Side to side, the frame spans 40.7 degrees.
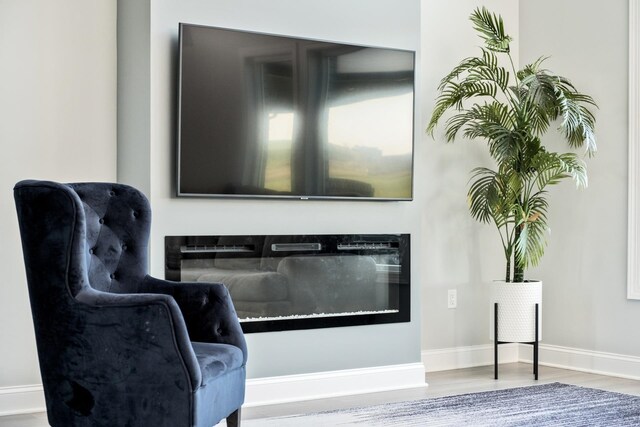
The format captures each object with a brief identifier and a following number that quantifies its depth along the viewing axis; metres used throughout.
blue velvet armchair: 2.85
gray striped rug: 3.94
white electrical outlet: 5.55
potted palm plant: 5.05
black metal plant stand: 5.13
